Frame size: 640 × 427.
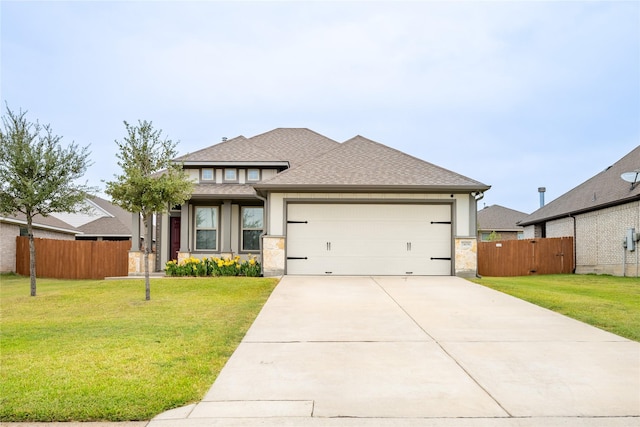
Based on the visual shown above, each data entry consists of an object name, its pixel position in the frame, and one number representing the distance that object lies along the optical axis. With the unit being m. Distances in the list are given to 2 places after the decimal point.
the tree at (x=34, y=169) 12.25
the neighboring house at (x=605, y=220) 18.31
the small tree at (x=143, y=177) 11.09
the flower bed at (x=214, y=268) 15.92
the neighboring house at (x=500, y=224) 40.47
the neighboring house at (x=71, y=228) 23.12
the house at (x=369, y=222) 15.36
